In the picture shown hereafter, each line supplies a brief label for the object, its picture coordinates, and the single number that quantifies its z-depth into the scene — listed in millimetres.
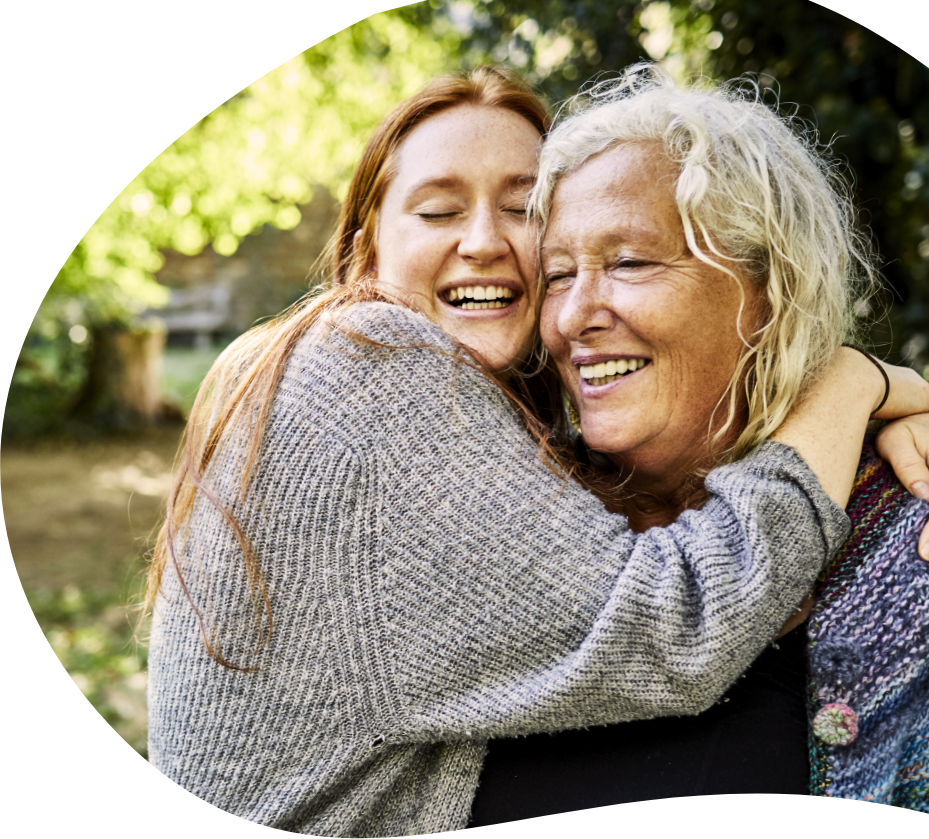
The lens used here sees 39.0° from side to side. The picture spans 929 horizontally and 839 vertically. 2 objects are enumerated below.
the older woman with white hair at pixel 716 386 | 788
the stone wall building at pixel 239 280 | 10343
